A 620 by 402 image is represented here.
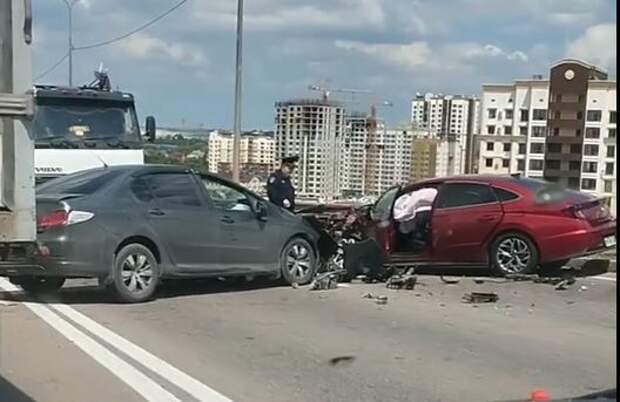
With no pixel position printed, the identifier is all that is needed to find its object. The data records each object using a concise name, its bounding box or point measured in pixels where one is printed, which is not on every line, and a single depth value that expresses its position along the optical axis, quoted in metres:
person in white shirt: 13.77
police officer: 15.70
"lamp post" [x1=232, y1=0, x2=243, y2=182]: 22.91
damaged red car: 12.77
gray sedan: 10.61
